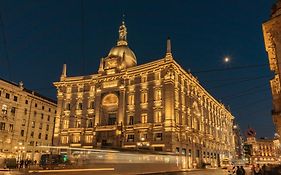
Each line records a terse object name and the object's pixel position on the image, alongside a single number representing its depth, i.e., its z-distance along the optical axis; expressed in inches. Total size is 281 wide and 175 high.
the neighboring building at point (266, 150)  5157.5
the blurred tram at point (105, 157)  901.8
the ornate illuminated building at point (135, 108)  1950.1
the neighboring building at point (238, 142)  5324.8
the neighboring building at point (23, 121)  2187.5
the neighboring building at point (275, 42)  804.6
